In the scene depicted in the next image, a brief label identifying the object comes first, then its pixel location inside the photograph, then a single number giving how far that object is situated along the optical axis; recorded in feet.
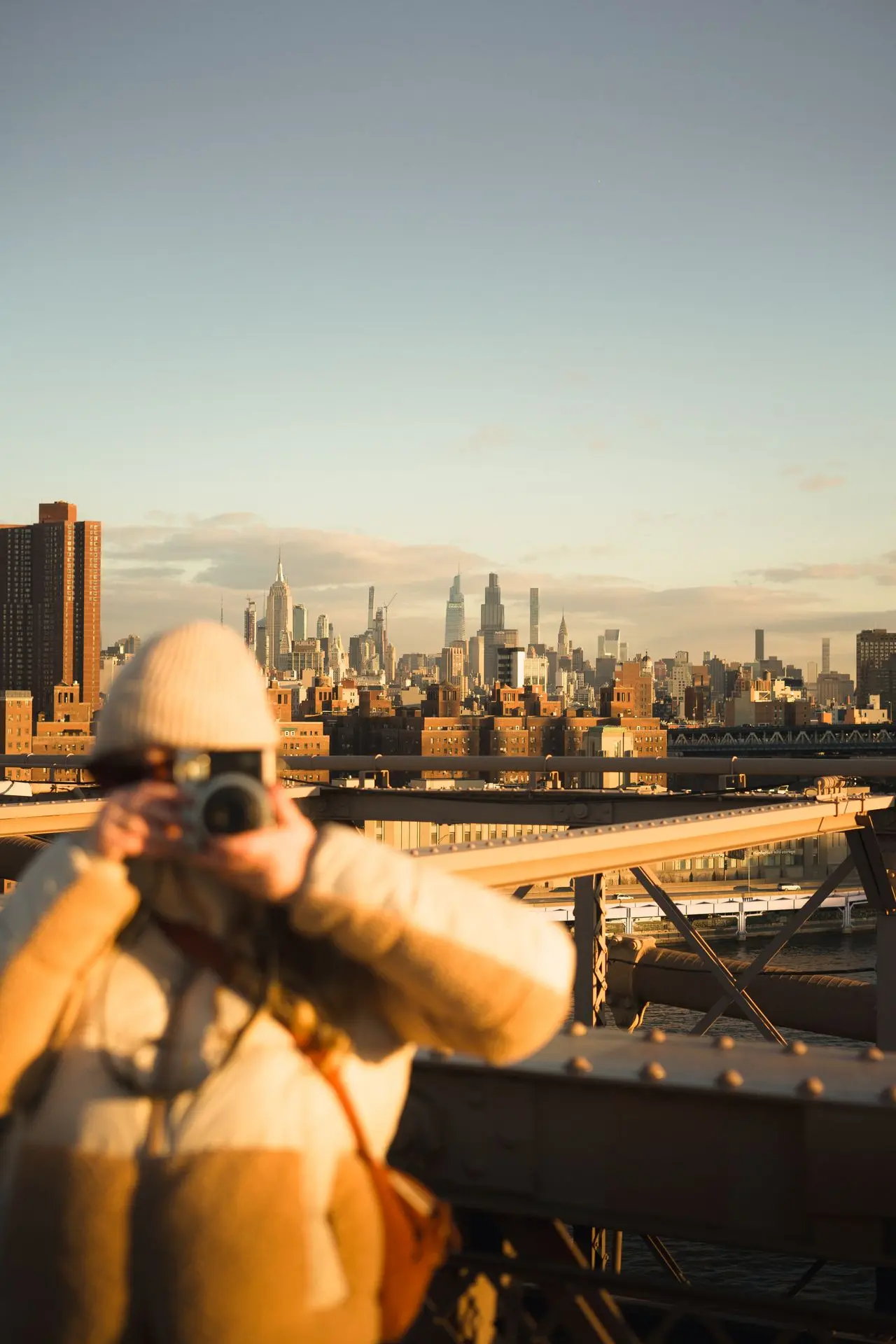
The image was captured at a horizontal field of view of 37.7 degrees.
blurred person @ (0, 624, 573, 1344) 5.59
